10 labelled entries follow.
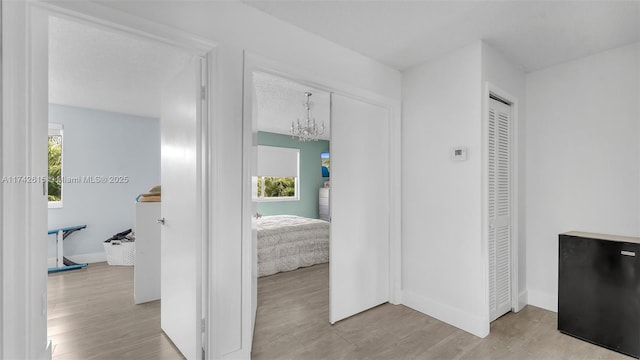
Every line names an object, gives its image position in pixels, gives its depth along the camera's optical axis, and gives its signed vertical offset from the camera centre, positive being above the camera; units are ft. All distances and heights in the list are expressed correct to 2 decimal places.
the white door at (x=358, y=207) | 8.90 -0.85
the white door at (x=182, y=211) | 6.21 -0.70
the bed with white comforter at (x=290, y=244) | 13.46 -3.05
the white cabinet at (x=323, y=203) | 24.32 -1.86
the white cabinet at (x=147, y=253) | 10.39 -2.56
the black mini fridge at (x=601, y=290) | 7.30 -2.85
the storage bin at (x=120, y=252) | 14.93 -3.56
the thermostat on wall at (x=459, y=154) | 8.47 +0.76
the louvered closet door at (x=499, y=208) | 8.87 -0.86
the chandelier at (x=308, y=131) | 15.15 +2.64
